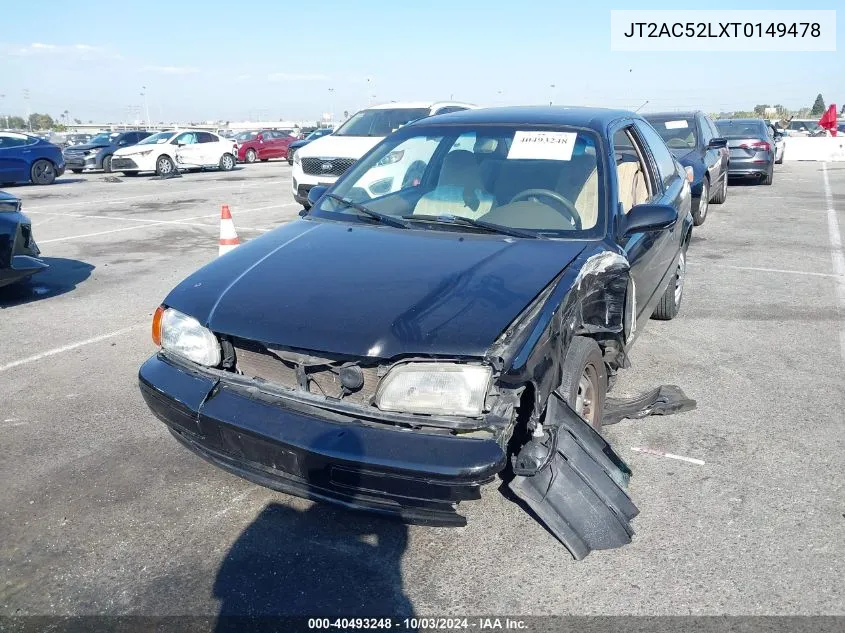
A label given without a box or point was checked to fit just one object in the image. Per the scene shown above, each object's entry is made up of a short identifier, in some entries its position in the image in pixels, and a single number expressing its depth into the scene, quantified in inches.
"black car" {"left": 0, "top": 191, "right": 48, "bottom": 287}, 238.5
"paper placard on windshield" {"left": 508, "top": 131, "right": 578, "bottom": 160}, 150.9
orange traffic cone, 221.5
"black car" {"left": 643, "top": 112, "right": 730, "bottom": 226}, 400.8
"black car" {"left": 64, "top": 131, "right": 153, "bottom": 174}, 957.2
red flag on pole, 1019.6
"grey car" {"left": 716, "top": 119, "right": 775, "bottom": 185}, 608.1
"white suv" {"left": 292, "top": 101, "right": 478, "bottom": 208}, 457.7
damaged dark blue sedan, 97.5
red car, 1210.6
